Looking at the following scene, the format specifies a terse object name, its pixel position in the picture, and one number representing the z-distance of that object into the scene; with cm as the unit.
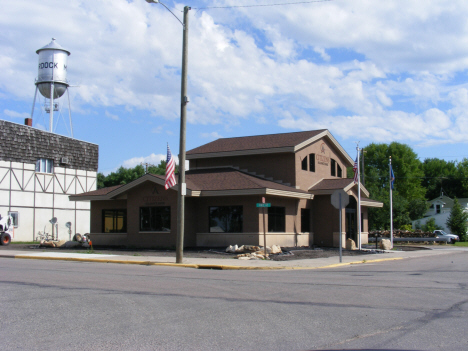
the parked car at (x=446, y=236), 5141
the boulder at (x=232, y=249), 2466
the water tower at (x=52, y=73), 5138
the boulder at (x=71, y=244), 3043
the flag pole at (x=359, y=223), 2932
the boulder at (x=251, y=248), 2480
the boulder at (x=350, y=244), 2977
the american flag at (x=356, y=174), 2853
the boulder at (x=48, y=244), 3003
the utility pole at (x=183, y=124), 1977
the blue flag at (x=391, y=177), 3355
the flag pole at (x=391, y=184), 3307
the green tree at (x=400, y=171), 7238
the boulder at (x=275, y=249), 2460
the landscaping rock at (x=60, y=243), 3044
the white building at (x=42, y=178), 4106
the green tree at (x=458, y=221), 5866
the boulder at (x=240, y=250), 2462
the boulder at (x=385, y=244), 3190
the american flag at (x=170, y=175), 2225
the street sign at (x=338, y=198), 2031
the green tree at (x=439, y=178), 9288
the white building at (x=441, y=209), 6886
